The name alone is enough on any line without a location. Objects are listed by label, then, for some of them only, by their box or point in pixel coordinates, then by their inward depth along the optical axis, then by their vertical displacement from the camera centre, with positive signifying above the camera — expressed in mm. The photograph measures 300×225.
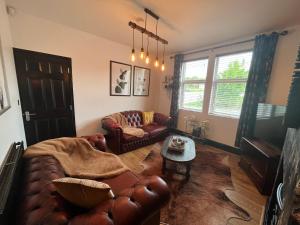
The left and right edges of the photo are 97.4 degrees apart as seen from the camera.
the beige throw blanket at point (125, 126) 3182 -1001
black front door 2420 -173
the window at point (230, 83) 3099 +264
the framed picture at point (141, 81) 4180 +280
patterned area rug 1537 -1437
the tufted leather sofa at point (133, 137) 2908 -1057
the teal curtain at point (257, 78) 2629 +342
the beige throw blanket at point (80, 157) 1389 -884
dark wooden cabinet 1889 -1061
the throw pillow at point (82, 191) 820 -652
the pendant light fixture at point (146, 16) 2078 +1016
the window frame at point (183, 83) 3893 +281
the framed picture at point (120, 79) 3638 +284
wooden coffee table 2008 -1014
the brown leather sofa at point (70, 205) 725 -738
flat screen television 2082 -497
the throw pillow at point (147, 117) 4055 -842
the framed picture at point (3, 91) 1309 -78
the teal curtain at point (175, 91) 4216 +12
